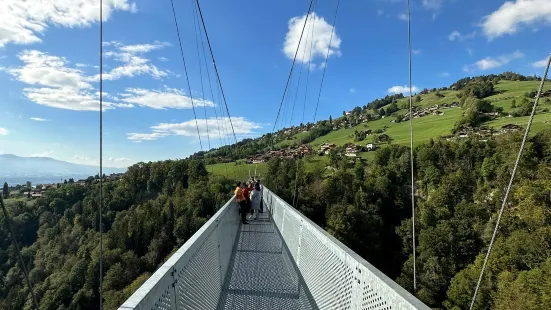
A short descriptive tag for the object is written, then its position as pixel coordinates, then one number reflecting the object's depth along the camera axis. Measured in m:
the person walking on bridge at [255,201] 11.65
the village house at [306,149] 102.76
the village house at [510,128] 72.47
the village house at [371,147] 100.31
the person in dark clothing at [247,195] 10.04
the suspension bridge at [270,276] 2.26
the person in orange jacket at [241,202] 9.88
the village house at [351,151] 99.56
